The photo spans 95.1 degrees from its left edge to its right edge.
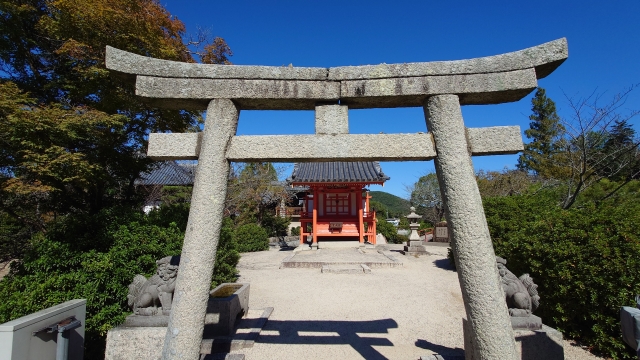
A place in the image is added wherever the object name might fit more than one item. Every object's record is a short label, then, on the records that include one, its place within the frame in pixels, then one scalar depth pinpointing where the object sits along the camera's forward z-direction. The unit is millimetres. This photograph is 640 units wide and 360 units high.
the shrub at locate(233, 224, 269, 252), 15700
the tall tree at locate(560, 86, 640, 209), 7153
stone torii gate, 2547
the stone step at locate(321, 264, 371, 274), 9914
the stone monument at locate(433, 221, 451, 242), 19938
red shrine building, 15688
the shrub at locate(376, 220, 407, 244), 21578
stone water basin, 4426
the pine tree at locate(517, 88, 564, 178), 23914
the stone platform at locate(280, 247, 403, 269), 10914
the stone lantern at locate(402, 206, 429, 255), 13992
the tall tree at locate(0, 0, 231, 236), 4844
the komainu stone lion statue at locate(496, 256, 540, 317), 3527
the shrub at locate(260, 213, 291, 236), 21156
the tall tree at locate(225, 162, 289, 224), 16594
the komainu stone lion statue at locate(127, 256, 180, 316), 3605
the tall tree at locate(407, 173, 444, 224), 26828
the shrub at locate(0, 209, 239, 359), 3922
